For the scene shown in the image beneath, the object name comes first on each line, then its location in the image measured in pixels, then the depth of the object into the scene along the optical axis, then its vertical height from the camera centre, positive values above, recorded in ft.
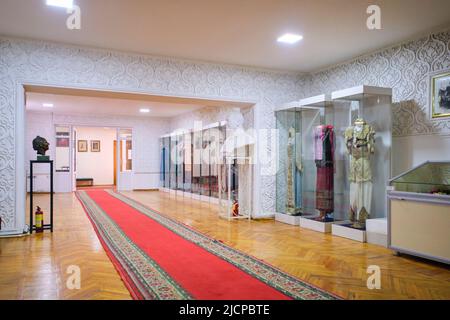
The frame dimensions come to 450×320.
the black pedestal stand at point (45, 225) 17.28 -2.70
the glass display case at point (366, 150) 17.24 +0.46
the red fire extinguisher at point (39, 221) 17.92 -2.94
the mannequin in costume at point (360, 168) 17.16 -0.39
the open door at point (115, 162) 54.01 -0.25
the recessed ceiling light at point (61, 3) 13.08 +5.73
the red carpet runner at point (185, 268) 9.78 -3.53
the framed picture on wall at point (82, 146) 52.47 +2.16
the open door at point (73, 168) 41.50 -0.80
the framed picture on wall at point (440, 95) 15.53 +2.77
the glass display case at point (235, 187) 22.98 -1.75
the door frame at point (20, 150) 17.16 +0.53
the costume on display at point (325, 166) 19.35 -0.32
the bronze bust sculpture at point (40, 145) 18.06 +0.80
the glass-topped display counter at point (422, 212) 12.71 -1.93
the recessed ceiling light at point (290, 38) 16.63 +5.70
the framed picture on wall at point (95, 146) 53.21 +2.18
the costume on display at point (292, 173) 21.59 -0.78
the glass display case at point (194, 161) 31.65 -0.05
